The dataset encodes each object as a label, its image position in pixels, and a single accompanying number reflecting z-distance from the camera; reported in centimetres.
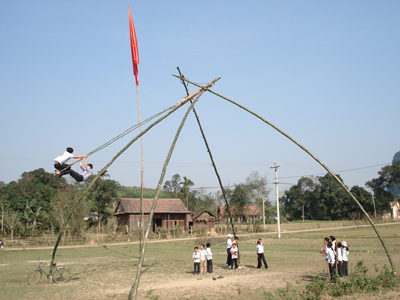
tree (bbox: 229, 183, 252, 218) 5047
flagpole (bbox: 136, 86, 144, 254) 1321
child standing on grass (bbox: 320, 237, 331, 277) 1078
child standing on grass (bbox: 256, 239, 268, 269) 1394
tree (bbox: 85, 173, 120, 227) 4809
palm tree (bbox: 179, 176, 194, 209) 5373
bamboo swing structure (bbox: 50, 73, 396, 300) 903
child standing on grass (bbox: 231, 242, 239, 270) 1399
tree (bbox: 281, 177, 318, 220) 7106
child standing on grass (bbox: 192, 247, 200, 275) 1323
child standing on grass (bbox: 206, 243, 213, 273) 1343
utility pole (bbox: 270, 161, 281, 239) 3069
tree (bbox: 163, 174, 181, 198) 6994
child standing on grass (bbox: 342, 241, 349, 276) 1113
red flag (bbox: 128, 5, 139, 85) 1229
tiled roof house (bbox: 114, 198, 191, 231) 3931
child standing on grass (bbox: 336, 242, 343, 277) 1079
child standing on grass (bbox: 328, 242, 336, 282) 1073
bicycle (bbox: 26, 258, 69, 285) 1187
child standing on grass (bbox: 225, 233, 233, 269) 1434
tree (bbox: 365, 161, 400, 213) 5819
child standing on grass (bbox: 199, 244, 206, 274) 1325
